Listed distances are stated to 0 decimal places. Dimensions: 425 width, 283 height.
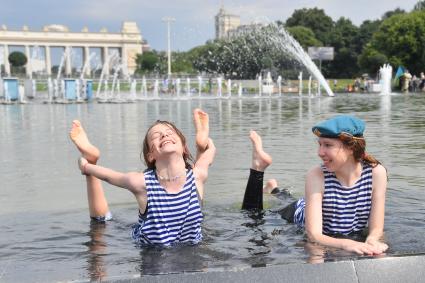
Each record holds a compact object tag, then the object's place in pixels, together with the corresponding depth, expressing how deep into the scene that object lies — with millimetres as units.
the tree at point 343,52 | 89938
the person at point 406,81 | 45469
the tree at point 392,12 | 100775
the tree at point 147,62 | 116325
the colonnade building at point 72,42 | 127750
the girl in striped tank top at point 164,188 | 4207
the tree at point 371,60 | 65188
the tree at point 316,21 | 94938
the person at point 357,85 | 51806
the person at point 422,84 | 43506
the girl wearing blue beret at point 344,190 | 3945
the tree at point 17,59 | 123375
